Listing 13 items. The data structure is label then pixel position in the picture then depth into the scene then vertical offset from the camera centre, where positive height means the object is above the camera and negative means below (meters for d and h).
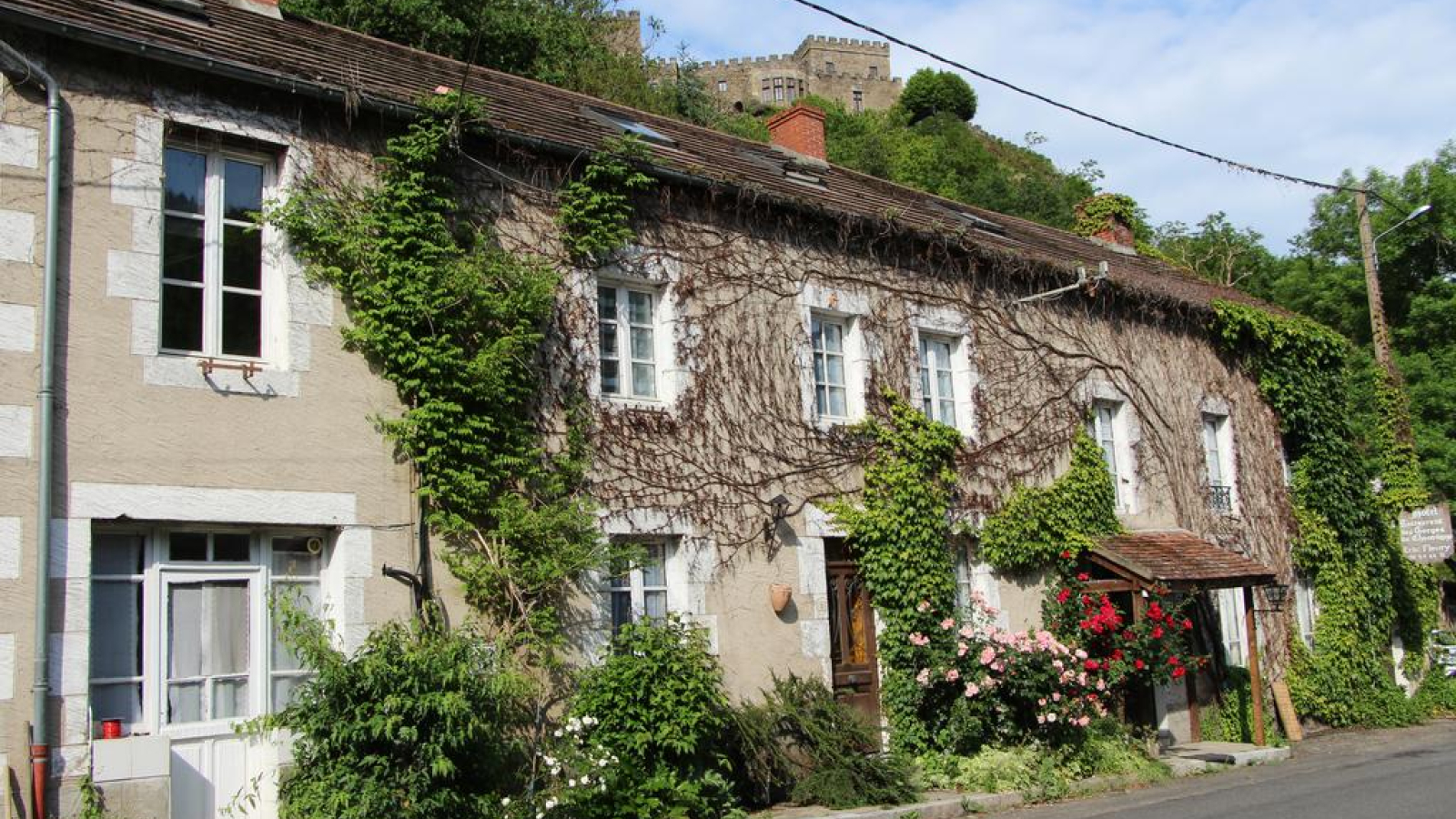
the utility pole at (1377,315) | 19.09 +3.75
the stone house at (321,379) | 7.78 +1.82
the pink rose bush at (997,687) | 11.71 -0.95
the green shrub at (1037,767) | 11.16 -1.68
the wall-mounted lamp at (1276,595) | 17.14 -0.33
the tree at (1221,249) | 37.16 +9.68
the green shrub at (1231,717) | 15.55 -1.77
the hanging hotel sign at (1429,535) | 18.02 +0.40
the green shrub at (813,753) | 10.27 -1.33
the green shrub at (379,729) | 7.88 -0.72
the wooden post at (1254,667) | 13.88 -1.03
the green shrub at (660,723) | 9.17 -0.91
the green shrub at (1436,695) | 18.33 -1.92
